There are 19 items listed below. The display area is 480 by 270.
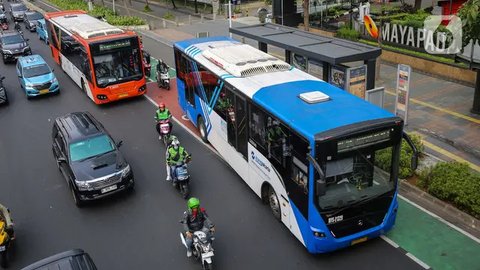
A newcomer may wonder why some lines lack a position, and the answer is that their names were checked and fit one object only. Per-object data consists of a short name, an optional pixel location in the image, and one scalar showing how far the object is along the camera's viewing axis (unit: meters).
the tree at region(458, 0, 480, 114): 8.38
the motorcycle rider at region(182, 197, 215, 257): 9.57
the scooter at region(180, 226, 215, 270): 9.38
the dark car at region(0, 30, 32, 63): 28.61
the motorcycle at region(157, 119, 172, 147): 15.82
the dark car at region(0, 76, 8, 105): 21.02
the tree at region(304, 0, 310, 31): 24.83
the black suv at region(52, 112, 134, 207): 12.19
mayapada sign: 20.89
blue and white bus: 9.04
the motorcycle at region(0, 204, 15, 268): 9.91
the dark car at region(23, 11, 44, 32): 39.44
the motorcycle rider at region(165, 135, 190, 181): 12.57
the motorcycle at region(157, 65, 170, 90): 22.19
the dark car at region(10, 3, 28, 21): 44.22
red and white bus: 19.11
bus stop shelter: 14.67
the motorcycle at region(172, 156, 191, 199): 12.52
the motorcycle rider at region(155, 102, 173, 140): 15.71
